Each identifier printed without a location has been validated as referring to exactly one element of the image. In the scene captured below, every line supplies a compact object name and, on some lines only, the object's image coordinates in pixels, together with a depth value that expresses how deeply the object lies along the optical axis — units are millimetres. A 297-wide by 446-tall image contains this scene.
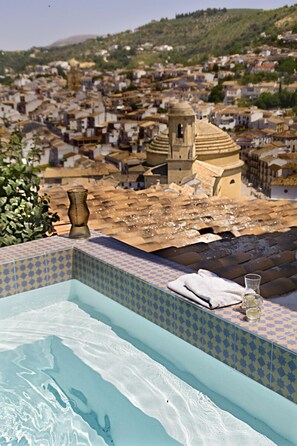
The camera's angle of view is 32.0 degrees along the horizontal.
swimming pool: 2135
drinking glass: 2158
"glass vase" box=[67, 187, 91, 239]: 3445
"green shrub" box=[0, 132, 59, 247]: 3539
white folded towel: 2322
